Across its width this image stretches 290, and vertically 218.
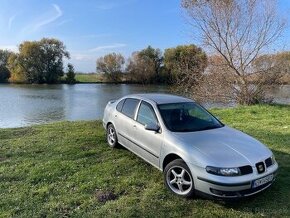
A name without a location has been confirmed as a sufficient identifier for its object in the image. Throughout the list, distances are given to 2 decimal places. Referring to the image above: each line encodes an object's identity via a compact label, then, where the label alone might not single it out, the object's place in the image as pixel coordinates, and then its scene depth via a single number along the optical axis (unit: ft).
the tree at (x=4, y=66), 173.53
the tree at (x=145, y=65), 135.33
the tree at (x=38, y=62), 162.49
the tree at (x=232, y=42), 40.73
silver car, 10.35
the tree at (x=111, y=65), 162.04
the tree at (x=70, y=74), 171.81
